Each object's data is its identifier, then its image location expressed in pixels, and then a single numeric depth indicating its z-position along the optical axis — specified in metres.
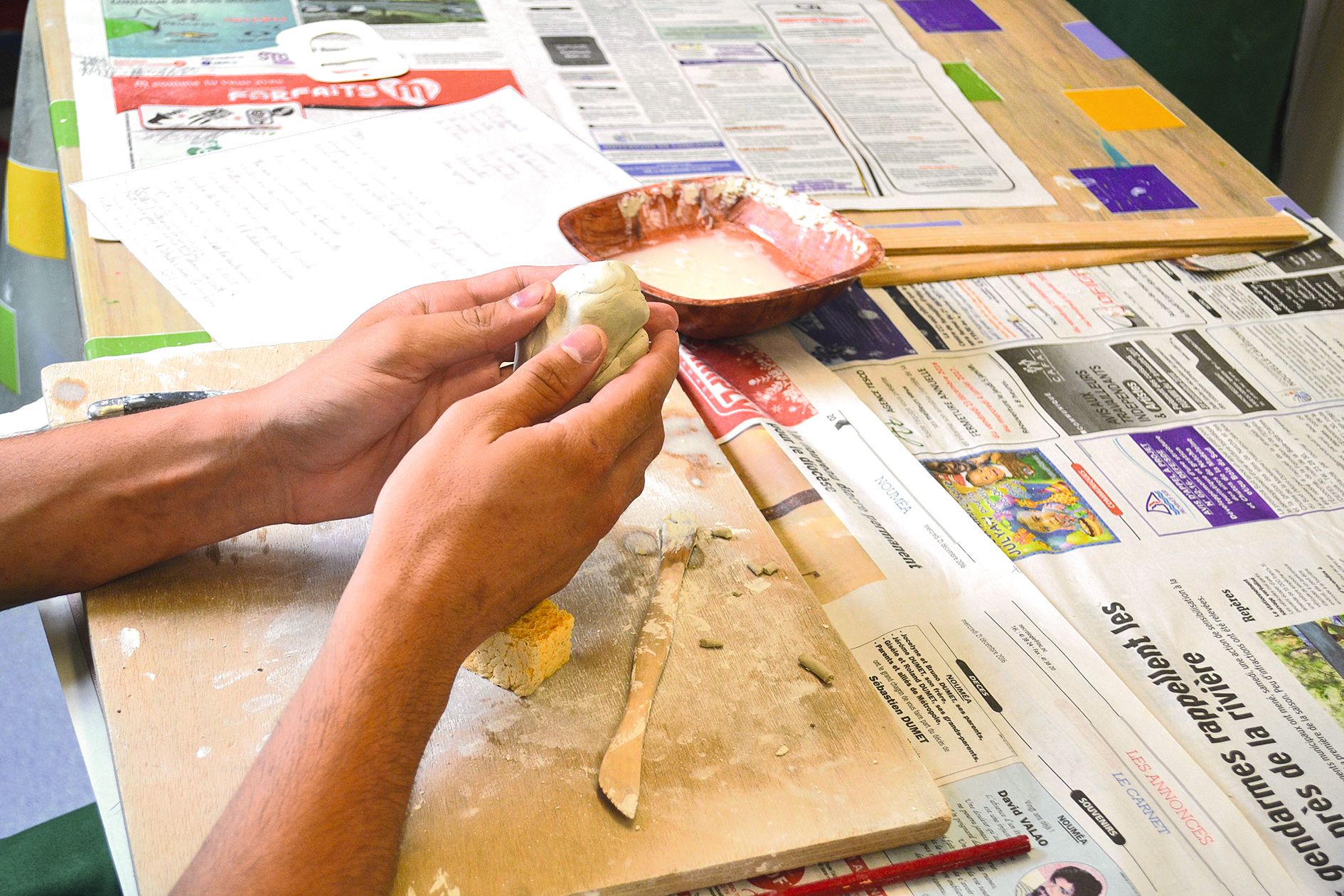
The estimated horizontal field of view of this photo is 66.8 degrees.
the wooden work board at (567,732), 0.67
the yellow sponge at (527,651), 0.75
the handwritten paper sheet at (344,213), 1.18
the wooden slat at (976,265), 1.37
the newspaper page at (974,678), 0.76
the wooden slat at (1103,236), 1.42
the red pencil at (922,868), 0.71
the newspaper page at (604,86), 1.49
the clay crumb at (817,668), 0.81
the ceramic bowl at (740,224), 1.16
